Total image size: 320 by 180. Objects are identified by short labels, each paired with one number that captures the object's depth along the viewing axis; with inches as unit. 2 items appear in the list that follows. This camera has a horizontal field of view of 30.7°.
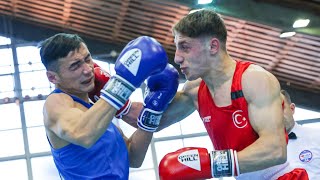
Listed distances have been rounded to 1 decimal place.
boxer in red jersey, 96.0
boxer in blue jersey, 91.1
